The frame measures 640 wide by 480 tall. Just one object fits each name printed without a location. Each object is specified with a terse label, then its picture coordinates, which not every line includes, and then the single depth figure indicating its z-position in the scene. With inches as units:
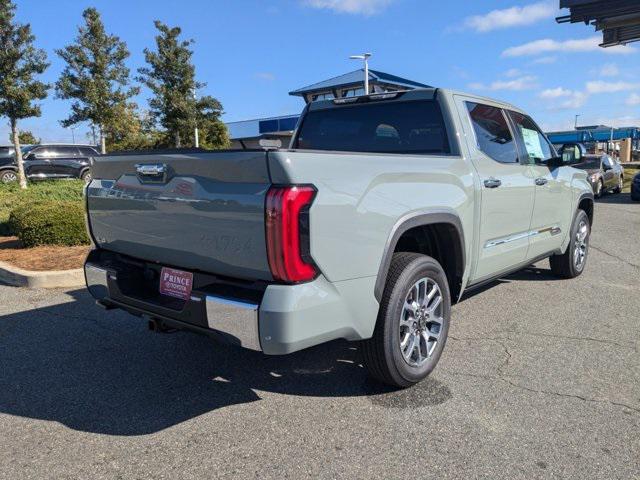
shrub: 313.6
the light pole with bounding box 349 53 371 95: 1112.8
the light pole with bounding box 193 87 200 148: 1127.5
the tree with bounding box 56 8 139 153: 836.0
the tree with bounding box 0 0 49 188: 645.9
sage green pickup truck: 105.3
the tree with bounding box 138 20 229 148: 1087.0
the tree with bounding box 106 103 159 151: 1259.8
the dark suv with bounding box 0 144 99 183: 900.6
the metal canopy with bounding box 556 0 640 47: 510.3
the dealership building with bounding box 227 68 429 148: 1379.4
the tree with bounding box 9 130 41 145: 2234.0
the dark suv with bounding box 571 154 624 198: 735.7
